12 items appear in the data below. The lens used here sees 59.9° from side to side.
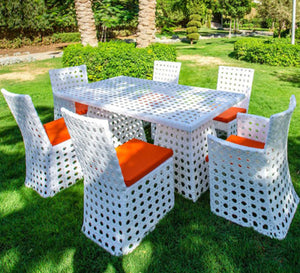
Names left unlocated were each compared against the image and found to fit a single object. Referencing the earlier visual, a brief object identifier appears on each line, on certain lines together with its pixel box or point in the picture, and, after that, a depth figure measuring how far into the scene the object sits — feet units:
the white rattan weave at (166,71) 16.89
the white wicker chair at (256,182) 7.59
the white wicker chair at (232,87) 13.41
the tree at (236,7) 79.56
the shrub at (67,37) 75.51
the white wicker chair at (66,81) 15.52
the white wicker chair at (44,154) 9.70
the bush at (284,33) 69.68
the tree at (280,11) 71.78
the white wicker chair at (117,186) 7.09
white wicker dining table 9.38
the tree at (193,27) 71.53
